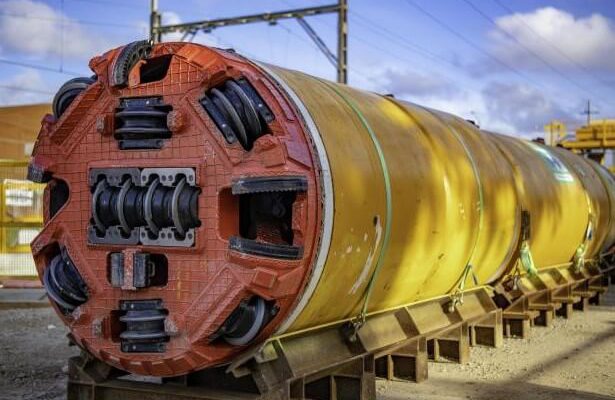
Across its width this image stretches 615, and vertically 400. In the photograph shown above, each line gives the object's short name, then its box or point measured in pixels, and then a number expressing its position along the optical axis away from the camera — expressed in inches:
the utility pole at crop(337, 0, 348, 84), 645.9
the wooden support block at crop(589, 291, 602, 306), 490.6
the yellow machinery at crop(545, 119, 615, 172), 685.5
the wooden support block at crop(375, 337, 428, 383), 252.5
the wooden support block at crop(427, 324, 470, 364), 288.4
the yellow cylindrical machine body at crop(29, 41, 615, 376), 171.3
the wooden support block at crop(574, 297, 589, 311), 458.6
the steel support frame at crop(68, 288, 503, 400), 179.2
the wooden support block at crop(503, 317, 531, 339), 358.6
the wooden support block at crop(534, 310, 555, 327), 394.0
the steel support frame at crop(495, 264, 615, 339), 353.4
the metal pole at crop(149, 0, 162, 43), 820.6
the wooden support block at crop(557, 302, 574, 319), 427.5
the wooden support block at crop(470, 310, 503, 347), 320.8
